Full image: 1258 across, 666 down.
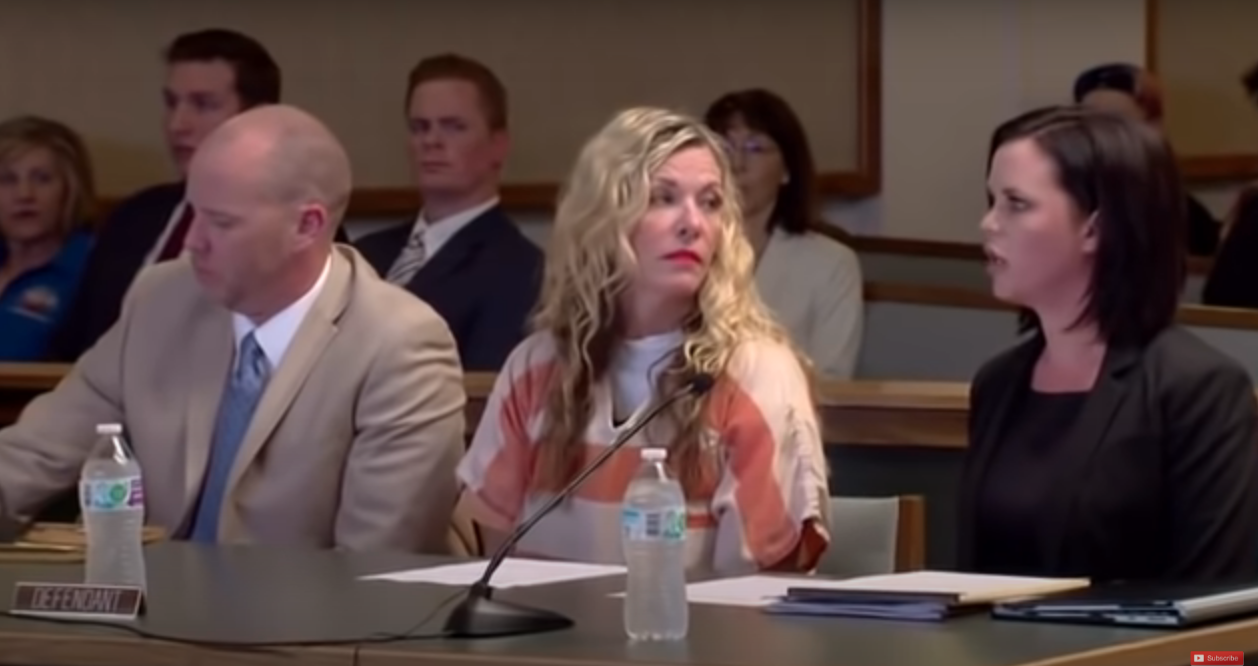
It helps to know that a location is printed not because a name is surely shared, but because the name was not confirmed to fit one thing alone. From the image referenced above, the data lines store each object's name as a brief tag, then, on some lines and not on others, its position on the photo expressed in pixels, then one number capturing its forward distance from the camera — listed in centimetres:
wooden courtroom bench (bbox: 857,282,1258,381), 1406
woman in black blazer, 655
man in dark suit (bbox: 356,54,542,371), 1030
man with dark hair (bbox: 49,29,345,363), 1082
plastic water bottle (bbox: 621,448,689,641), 550
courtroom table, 521
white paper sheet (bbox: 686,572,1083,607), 585
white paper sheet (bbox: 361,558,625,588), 645
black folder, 543
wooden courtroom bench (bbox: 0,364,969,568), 869
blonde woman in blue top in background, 1141
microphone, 557
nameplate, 593
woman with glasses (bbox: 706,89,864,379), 1200
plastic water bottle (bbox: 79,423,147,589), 632
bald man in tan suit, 756
